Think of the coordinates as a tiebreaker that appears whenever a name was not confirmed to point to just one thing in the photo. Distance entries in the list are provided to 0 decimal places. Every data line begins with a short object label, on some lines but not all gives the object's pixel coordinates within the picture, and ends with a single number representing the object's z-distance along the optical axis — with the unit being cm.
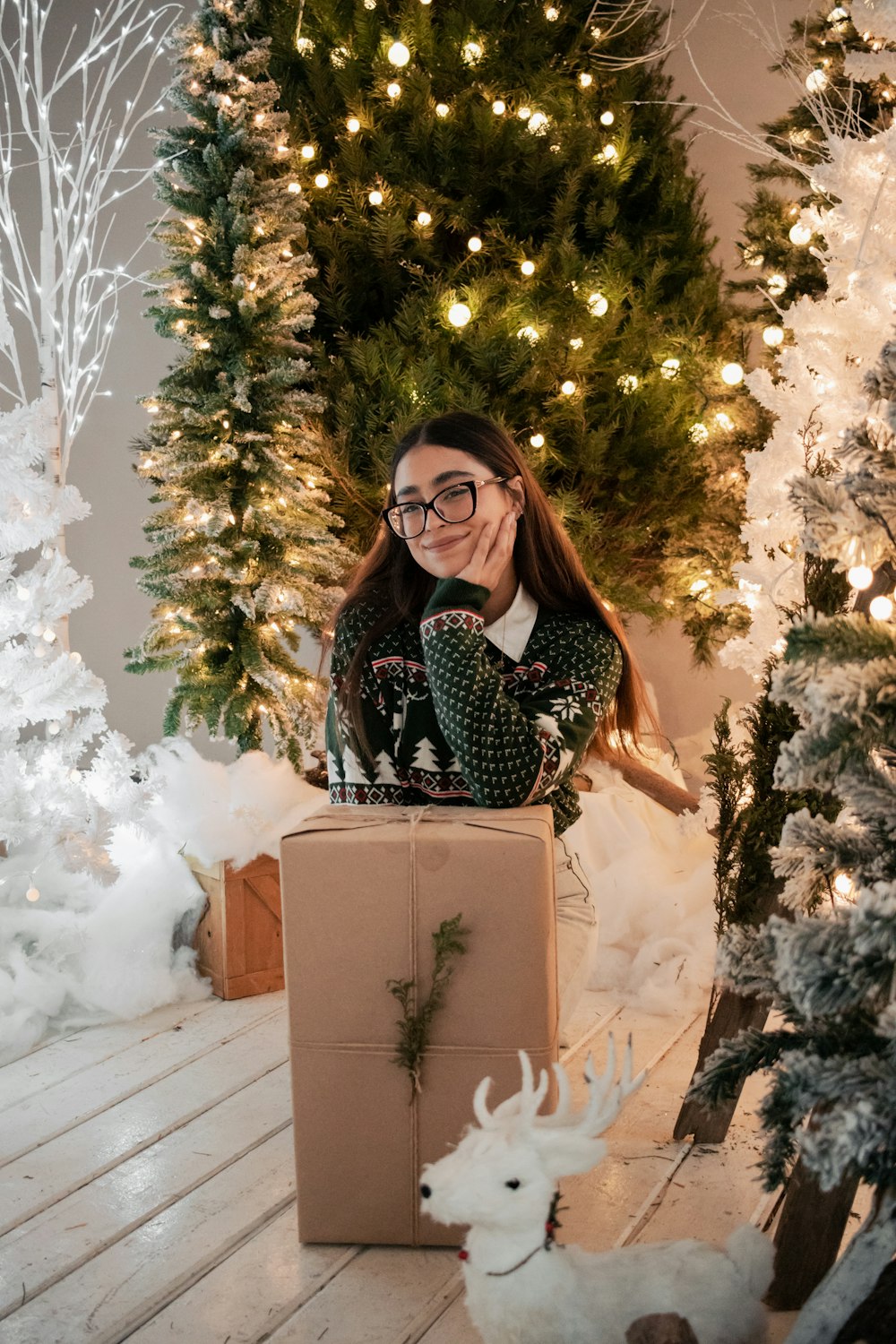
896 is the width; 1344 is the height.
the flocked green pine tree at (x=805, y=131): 242
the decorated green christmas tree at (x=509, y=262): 274
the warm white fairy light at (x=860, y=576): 113
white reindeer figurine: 115
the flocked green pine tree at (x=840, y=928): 95
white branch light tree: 237
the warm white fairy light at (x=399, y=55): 273
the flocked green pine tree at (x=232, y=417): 254
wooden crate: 254
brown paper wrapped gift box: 145
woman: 161
